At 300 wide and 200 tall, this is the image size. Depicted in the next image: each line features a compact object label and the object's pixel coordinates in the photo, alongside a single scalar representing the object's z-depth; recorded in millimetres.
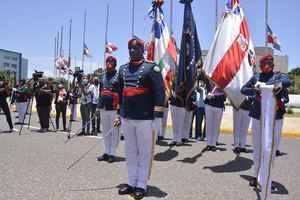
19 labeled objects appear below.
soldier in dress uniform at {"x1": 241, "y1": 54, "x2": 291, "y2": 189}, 5531
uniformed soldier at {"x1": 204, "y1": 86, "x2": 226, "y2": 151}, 8953
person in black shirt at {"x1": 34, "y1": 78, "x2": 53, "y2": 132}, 12266
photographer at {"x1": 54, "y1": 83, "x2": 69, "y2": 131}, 12527
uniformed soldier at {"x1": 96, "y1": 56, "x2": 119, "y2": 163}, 7391
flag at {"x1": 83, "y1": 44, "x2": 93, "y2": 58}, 35188
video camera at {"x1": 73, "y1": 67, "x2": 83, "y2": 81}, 10805
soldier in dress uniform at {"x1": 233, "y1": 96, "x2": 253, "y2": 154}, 9070
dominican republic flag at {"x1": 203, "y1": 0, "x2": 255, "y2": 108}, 7289
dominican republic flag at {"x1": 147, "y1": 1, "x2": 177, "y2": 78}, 9602
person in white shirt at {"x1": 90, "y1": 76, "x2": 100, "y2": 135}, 11339
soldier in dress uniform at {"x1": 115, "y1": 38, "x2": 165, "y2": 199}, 5125
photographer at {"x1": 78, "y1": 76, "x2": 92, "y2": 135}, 11508
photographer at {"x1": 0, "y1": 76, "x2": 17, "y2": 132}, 11370
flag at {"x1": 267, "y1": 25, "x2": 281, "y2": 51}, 15919
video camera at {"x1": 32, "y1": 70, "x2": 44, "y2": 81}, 12320
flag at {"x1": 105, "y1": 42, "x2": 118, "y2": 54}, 26234
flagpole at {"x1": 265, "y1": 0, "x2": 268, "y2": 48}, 17008
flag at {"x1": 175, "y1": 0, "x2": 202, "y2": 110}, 8789
